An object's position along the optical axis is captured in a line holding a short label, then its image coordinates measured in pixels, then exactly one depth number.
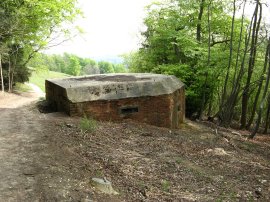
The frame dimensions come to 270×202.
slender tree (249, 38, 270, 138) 11.24
